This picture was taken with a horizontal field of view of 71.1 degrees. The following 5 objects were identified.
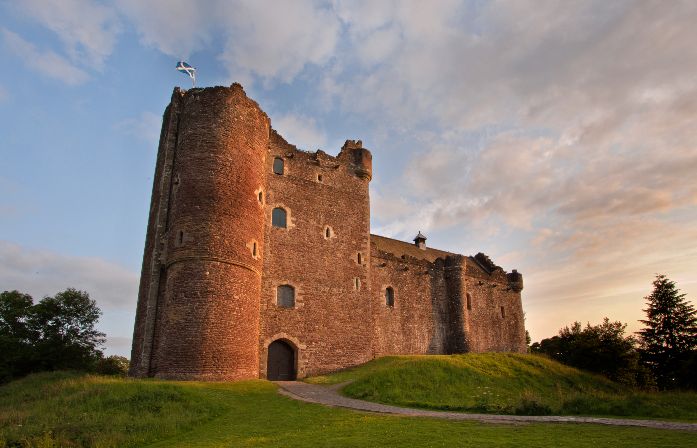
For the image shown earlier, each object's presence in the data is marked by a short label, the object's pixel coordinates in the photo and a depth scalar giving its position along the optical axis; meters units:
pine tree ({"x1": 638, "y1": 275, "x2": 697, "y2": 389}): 33.03
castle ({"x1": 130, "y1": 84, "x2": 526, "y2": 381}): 21.89
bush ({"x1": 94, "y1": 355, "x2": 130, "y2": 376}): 31.03
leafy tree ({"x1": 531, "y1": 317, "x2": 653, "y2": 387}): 34.00
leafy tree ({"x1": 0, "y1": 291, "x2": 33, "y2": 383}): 29.30
